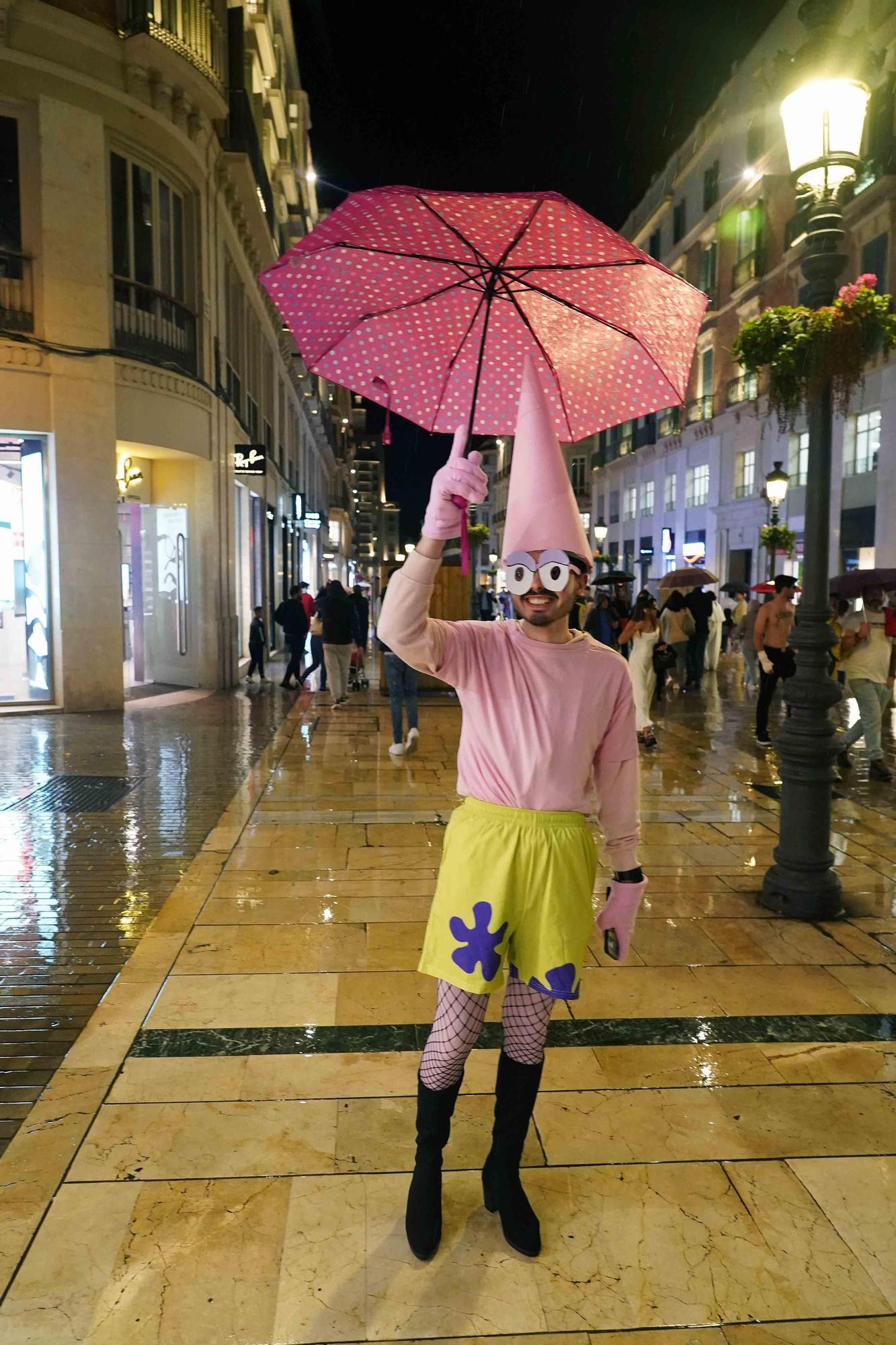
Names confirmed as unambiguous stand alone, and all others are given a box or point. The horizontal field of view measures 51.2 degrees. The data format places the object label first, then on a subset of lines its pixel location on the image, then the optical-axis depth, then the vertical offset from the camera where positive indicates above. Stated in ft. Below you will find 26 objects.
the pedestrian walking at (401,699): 33.06 -3.41
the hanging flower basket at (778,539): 67.97 +4.80
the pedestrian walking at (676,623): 48.85 -0.99
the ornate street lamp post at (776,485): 58.90 +7.55
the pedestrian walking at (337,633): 42.63 -1.35
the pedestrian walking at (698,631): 55.01 -1.64
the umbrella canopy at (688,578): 53.21 +1.48
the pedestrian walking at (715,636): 57.82 -1.98
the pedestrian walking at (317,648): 50.96 -2.69
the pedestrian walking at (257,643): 57.72 -2.44
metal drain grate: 24.71 -5.34
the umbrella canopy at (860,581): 29.27 +0.74
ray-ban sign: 59.47 +9.05
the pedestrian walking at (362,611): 52.16 -0.44
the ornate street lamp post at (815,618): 16.67 -0.26
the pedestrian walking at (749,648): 56.54 -2.68
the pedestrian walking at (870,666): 28.22 -1.86
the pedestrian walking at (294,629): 53.88 -1.52
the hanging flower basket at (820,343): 17.70 +5.13
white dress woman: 32.32 -1.85
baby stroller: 54.70 -4.02
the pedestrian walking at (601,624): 51.16 -1.11
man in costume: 8.14 -1.74
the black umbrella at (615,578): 62.64 +1.72
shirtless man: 32.60 -1.06
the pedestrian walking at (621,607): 63.62 -0.24
